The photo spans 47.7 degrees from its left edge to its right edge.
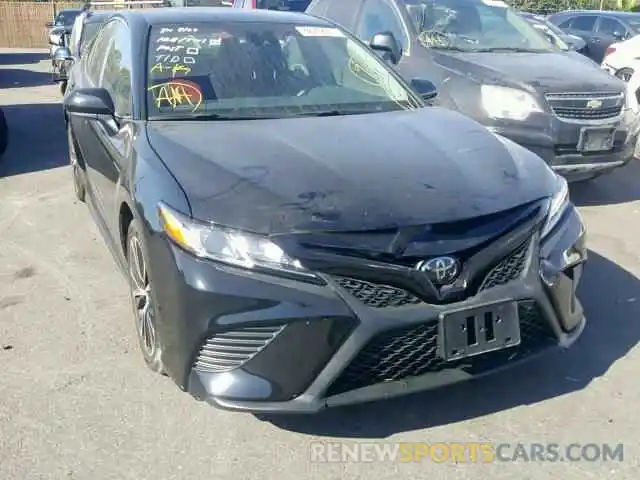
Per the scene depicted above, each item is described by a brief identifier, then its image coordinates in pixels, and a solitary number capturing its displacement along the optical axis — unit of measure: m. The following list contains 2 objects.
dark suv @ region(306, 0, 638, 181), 5.71
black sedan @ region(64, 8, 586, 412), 2.62
